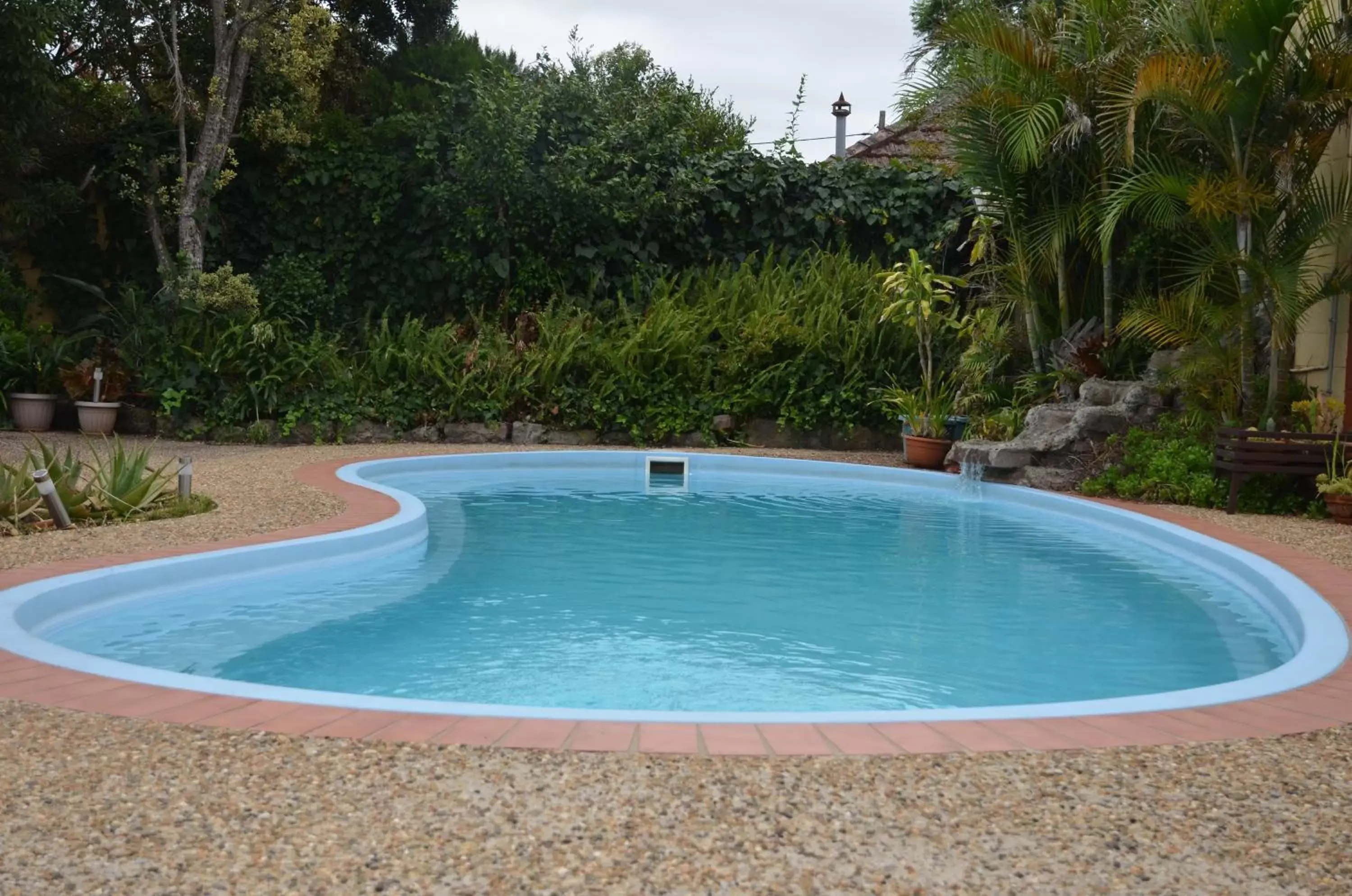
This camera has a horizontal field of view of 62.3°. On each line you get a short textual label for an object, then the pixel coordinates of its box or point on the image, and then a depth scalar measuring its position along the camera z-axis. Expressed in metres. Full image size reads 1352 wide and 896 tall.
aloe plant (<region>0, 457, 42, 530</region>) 6.16
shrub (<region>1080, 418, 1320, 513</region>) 8.32
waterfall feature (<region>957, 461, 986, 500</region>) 9.66
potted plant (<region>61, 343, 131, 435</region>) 11.81
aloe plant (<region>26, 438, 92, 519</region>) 6.47
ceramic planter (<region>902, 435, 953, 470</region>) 10.78
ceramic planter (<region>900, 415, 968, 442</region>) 11.05
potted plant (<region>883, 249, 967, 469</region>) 10.91
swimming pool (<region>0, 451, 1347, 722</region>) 4.17
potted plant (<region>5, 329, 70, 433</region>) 11.97
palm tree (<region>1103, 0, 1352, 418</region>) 8.06
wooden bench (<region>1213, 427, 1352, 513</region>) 7.91
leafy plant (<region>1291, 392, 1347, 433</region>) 8.43
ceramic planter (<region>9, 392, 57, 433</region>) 11.93
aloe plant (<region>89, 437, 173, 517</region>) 6.66
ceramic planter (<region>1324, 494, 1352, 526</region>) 7.55
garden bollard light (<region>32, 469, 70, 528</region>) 6.01
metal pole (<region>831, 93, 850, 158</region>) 26.33
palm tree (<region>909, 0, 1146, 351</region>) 9.92
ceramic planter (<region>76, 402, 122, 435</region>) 11.79
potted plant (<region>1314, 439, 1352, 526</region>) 7.54
